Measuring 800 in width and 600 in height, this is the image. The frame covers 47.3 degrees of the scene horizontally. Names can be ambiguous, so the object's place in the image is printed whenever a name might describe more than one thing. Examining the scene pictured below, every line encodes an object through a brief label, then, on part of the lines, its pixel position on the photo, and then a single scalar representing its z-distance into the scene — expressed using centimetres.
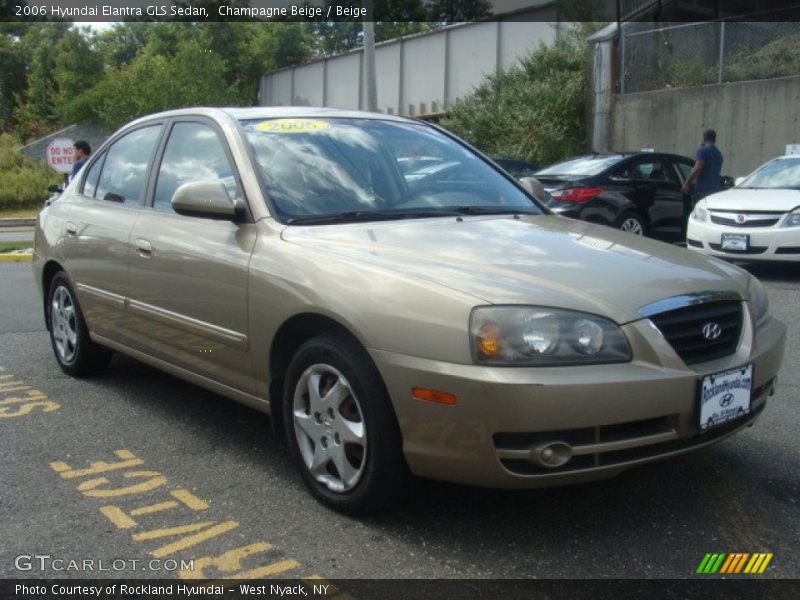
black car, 1091
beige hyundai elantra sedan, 301
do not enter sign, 1667
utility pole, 1792
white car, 945
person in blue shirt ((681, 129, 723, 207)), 1202
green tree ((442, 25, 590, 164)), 2102
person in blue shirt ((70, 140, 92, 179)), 1230
